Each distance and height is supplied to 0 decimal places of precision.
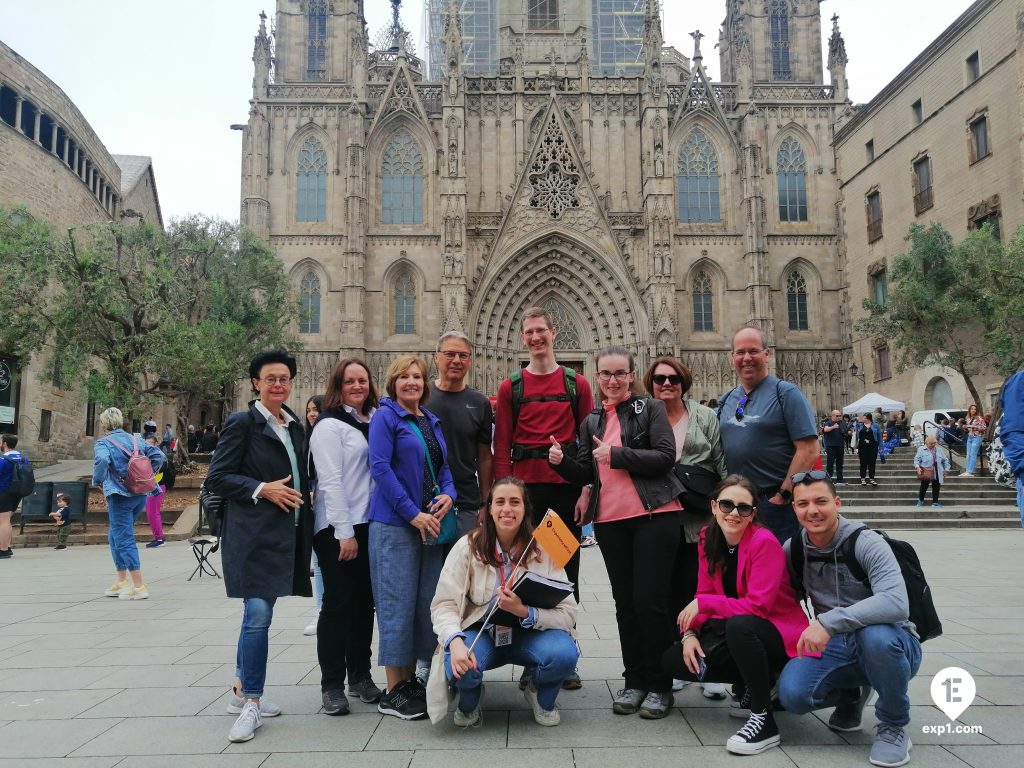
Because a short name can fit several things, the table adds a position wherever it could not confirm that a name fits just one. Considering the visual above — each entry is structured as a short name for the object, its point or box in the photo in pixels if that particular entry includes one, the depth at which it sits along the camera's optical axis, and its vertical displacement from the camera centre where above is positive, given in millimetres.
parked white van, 20812 +697
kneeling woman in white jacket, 3977 -977
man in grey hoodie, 3547 -960
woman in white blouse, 4398 -547
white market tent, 26531 +1258
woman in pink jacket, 3764 -928
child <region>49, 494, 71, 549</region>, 13695 -1295
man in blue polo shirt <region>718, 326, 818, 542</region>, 4523 +11
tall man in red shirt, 4973 +102
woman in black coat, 4137 -420
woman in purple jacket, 4289 -502
